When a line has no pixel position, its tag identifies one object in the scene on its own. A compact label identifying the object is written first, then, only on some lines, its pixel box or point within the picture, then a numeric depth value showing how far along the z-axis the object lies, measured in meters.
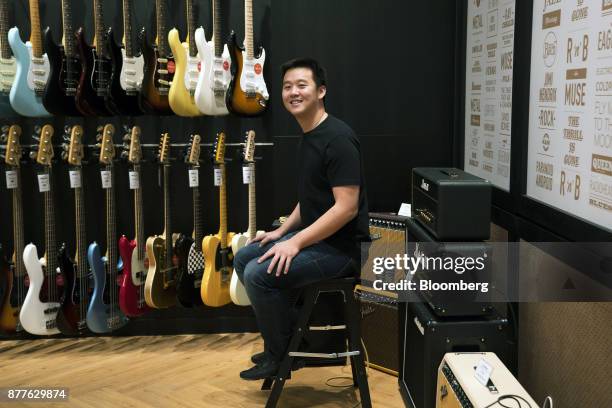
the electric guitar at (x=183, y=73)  3.87
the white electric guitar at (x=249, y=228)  3.89
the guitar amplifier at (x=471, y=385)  2.20
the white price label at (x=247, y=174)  3.93
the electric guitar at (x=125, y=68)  3.87
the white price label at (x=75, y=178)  3.87
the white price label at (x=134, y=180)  3.92
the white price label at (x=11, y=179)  3.86
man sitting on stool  2.80
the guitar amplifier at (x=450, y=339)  2.59
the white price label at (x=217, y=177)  3.96
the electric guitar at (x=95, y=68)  3.82
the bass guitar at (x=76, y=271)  3.88
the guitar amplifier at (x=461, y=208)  2.53
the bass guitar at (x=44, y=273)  3.83
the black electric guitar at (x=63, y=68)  3.81
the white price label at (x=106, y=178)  3.90
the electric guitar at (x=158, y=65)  3.90
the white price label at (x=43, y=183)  3.83
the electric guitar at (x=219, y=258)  3.91
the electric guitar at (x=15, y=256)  3.87
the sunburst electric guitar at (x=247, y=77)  3.89
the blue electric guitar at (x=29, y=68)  3.80
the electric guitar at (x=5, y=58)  3.82
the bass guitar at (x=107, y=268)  3.89
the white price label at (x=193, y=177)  3.94
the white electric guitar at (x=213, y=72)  3.86
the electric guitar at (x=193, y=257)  3.96
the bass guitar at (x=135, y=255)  3.92
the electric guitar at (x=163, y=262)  3.92
